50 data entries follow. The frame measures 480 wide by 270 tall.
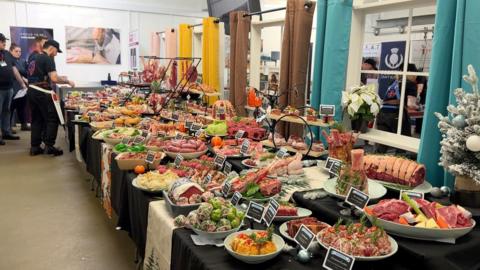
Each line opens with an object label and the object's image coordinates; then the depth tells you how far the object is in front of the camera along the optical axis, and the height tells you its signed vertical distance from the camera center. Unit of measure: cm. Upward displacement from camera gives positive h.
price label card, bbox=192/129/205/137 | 328 -49
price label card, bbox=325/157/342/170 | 205 -44
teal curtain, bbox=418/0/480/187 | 203 +9
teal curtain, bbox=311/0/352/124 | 300 +21
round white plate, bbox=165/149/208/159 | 268 -55
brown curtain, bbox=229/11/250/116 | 430 +17
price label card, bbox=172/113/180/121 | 399 -45
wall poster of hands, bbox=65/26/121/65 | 847 +51
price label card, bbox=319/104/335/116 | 259 -22
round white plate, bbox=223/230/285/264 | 134 -60
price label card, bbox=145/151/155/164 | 252 -54
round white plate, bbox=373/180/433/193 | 187 -51
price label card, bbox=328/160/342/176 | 196 -45
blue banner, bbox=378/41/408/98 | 398 +19
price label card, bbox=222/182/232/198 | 191 -55
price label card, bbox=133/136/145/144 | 303 -52
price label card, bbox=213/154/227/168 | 242 -53
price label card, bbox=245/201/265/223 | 164 -56
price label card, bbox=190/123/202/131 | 343 -47
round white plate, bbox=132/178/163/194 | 208 -61
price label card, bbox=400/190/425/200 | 169 -49
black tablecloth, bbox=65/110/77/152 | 525 -78
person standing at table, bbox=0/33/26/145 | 629 -29
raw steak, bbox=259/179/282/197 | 190 -53
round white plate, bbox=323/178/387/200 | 178 -51
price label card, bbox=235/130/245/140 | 312 -47
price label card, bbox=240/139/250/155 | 270 -50
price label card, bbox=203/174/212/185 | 213 -57
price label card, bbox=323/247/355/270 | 123 -57
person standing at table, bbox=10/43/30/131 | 726 -53
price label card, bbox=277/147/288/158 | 243 -47
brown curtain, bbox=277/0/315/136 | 341 +16
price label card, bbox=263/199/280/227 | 161 -55
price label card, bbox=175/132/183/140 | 307 -49
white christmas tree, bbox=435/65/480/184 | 166 -24
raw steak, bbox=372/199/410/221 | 150 -50
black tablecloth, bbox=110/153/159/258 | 213 -79
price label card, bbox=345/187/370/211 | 157 -48
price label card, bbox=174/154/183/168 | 249 -54
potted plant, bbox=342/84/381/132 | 255 -17
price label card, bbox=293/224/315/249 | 142 -57
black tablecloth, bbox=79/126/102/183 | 358 -78
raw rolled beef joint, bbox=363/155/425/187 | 189 -44
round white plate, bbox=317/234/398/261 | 129 -57
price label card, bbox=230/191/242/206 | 180 -56
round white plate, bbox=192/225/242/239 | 152 -60
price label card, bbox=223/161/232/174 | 235 -56
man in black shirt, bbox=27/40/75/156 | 546 -47
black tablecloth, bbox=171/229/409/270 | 136 -64
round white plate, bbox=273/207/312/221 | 168 -59
